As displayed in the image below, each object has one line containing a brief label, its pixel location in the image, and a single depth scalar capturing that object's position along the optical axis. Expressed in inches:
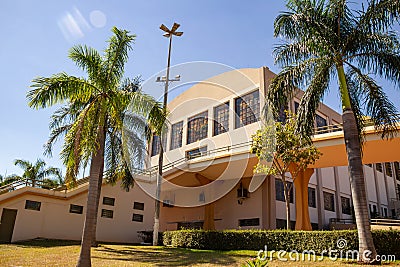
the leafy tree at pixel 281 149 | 649.6
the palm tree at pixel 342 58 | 460.1
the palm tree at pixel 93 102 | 408.8
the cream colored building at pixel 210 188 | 786.4
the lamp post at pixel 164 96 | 728.3
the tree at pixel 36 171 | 1155.3
